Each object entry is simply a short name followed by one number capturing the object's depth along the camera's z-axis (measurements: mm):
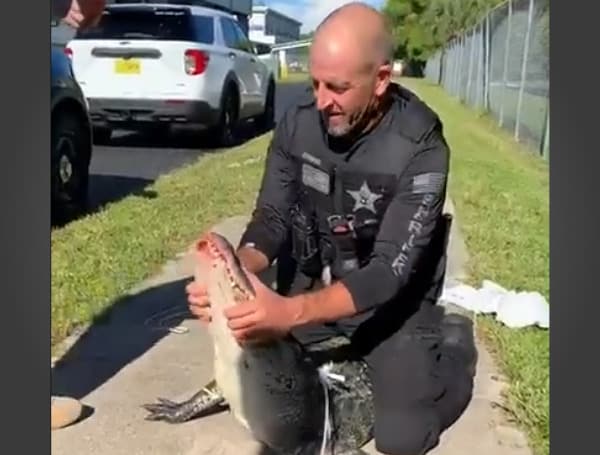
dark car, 5012
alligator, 2172
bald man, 2211
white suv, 6633
